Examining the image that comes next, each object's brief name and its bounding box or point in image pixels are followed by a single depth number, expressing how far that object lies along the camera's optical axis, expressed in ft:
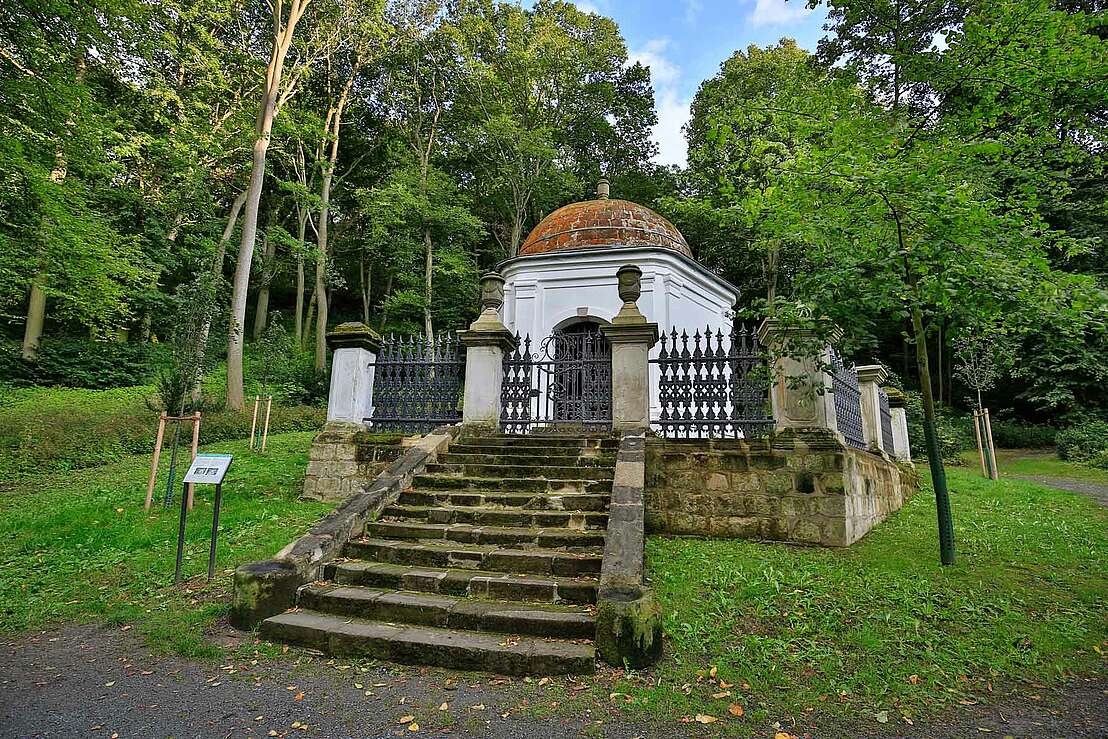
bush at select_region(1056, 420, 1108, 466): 51.55
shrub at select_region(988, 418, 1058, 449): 63.41
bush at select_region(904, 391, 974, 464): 54.95
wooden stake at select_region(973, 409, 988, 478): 43.40
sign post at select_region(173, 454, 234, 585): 15.35
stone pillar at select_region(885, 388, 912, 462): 39.98
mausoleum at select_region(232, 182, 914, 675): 12.64
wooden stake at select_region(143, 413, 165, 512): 23.47
